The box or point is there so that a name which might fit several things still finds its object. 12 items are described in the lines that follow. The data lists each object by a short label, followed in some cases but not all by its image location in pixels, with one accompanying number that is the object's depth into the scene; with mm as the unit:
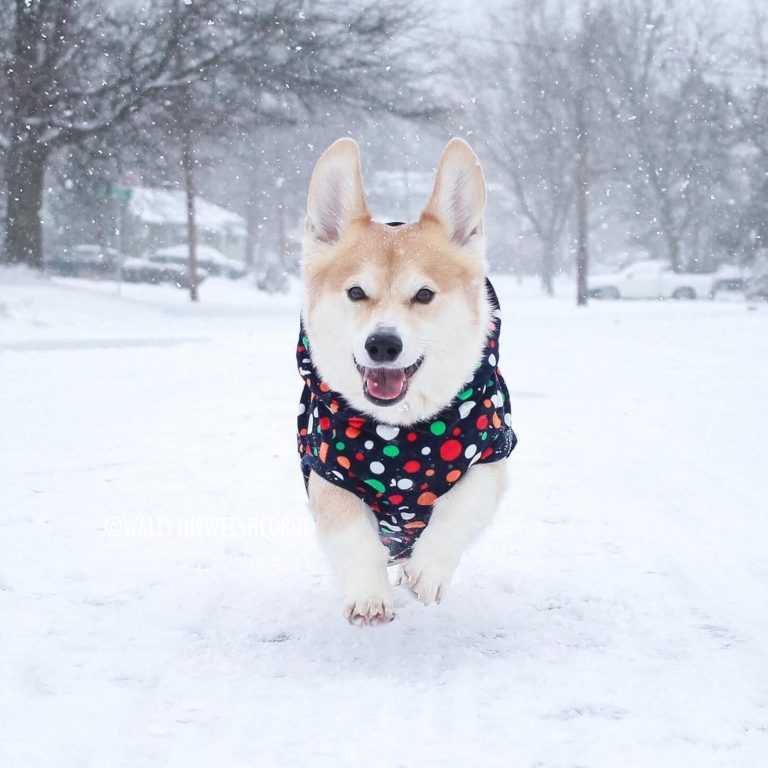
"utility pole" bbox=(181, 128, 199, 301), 23664
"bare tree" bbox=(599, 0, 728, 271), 33469
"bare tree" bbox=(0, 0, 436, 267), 19203
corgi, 2914
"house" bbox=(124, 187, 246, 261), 47659
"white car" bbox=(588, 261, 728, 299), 35406
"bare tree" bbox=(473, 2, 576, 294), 31188
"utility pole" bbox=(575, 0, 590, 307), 27875
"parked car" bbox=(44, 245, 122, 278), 39844
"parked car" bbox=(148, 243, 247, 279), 44906
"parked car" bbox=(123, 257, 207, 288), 38906
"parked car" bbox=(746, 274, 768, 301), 23297
